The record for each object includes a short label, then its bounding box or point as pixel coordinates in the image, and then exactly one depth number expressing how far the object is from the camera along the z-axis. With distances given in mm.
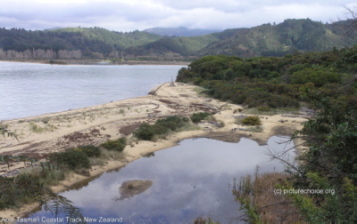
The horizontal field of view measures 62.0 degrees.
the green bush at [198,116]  20312
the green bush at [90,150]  12338
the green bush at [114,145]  13422
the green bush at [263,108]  22800
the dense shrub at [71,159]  10984
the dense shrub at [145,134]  15977
